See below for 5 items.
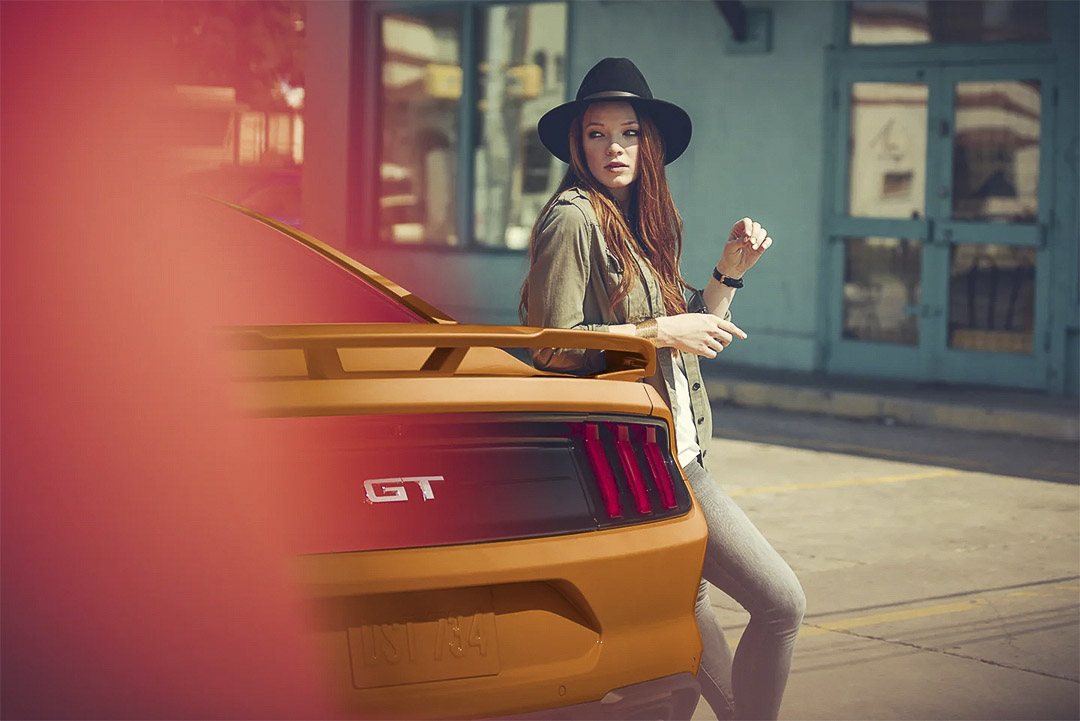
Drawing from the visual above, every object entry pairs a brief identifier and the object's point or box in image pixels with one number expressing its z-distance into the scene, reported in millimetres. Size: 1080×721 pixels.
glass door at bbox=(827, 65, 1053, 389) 12227
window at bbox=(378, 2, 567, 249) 15562
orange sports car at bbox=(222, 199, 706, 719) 2672
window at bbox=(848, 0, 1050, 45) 12141
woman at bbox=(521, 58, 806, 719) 3654
